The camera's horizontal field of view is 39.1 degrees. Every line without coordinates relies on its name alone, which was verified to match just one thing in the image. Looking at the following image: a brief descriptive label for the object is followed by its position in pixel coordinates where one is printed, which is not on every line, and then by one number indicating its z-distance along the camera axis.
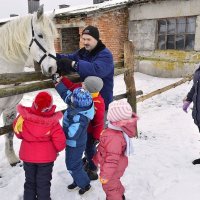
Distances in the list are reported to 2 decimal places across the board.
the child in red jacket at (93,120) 2.93
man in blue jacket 3.04
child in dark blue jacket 2.76
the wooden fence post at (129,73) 4.83
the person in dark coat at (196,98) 3.80
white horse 3.33
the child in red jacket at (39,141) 2.50
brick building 11.49
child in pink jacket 2.58
